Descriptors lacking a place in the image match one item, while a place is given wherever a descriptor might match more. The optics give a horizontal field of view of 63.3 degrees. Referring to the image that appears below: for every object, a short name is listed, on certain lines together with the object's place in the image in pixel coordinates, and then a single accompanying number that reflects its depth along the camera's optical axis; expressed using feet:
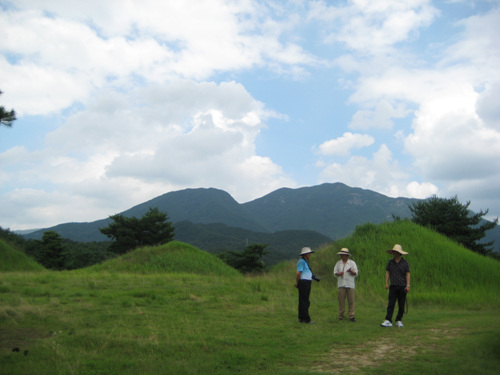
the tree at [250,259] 173.17
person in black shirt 34.22
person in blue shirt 35.01
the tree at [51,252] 172.76
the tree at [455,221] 124.06
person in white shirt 37.14
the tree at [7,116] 43.45
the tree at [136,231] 193.98
